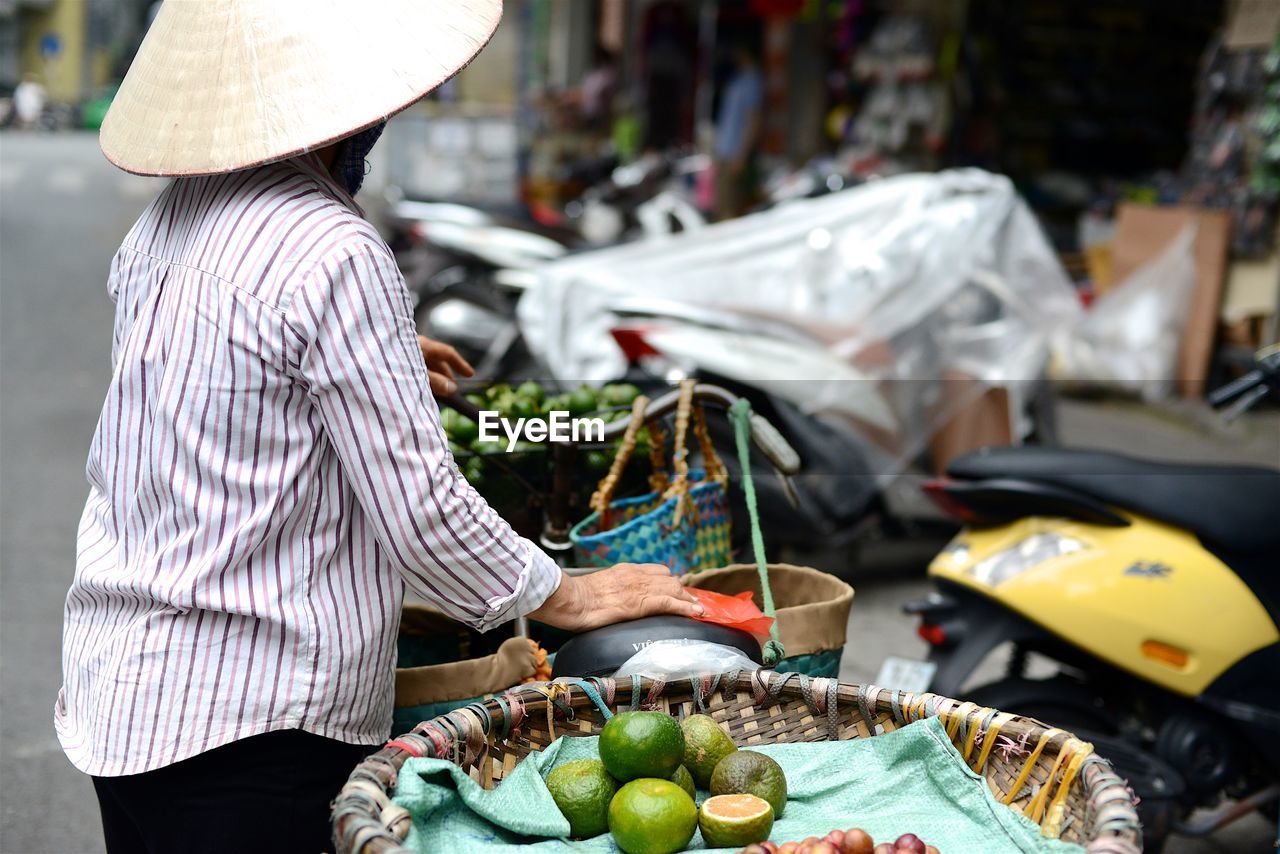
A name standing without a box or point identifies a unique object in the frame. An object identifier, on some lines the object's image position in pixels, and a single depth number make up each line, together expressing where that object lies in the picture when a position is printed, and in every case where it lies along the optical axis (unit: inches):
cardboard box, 342.6
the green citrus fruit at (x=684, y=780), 95.8
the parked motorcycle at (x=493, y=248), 268.6
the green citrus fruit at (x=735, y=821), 92.7
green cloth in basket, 91.7
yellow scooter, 128.3
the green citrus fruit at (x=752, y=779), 94.6
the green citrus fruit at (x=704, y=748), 96.6
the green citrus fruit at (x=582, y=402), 119.2
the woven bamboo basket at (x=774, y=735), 89.0
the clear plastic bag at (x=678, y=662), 99.0
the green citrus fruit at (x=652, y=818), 92.5
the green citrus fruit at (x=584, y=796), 94.4
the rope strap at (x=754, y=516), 103.4
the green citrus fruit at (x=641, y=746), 94.3
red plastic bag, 102.5
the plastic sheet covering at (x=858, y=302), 211.8
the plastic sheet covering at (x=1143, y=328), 345.4
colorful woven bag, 110.0
